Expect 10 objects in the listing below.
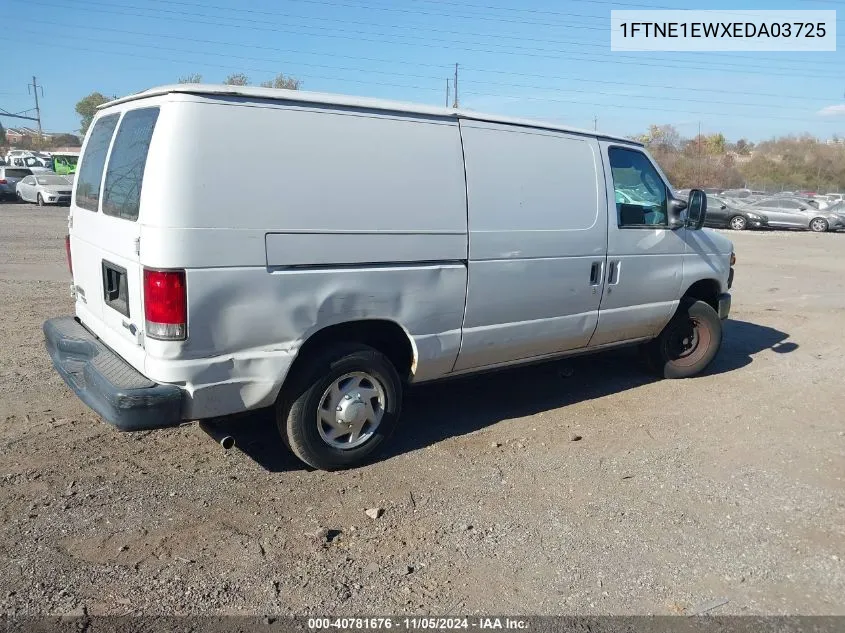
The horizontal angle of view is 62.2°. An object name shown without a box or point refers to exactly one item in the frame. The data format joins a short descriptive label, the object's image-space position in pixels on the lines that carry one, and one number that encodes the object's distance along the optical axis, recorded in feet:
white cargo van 11.68
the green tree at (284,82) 166.45
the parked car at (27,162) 136.05
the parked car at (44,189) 87.15
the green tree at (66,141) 319.88
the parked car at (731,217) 94.43
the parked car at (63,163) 127.44
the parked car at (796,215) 93.86
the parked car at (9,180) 91.71
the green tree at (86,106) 255.41
